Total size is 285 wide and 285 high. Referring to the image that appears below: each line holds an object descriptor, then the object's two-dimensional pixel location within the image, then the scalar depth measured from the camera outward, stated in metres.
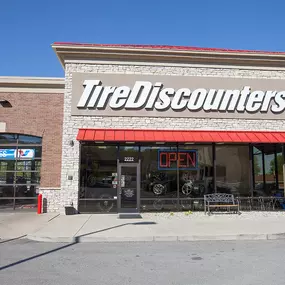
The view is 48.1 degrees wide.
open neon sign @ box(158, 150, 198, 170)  15.39
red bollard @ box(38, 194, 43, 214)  14.89
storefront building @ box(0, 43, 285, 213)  15.03
